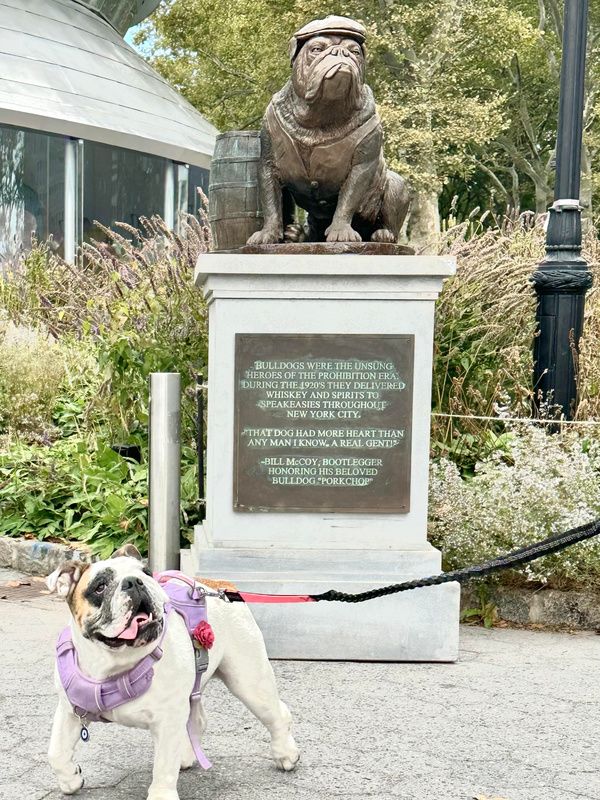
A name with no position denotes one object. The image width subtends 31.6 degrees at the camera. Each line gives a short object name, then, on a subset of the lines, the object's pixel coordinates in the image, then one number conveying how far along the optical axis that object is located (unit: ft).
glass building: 64.64
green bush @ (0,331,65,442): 28.14
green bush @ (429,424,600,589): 18.44
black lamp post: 23.54
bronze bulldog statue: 16.31
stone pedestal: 16.38
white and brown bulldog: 9.24
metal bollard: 18.54
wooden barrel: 18.13
